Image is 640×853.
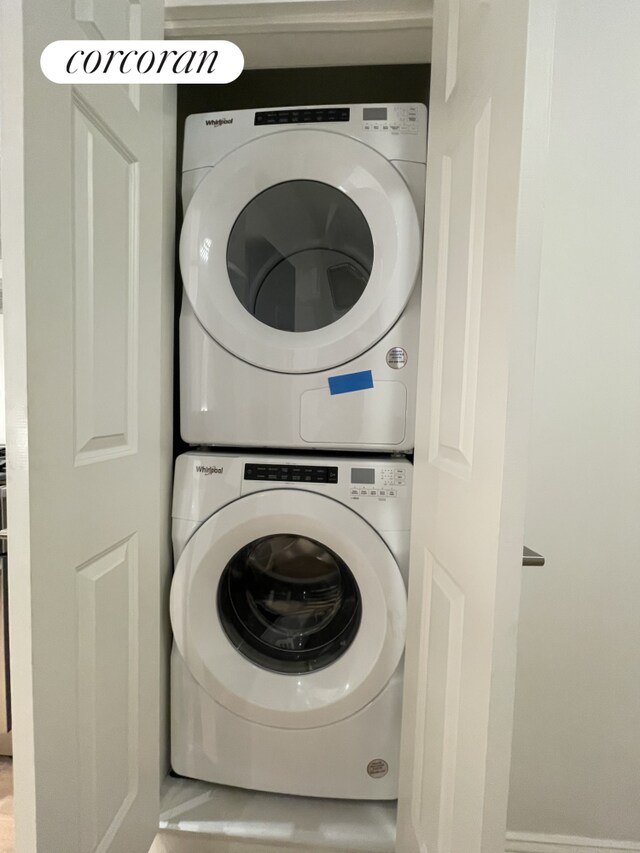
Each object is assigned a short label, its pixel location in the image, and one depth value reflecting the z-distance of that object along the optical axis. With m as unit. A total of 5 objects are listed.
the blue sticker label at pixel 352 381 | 1.02
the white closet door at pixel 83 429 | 0.56
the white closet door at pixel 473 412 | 0.53
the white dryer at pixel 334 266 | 0.98
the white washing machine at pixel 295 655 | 1.00
